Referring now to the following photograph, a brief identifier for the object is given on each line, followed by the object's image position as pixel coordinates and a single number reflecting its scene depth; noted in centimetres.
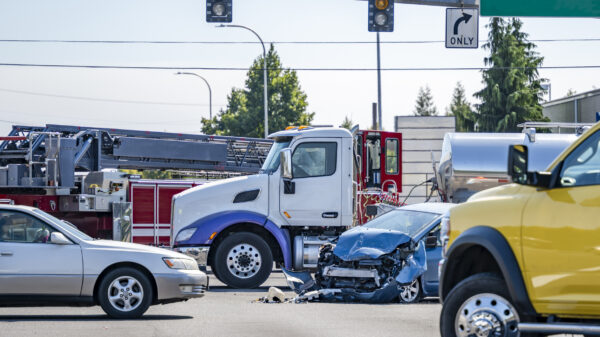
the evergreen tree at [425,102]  14775
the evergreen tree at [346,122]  11469
